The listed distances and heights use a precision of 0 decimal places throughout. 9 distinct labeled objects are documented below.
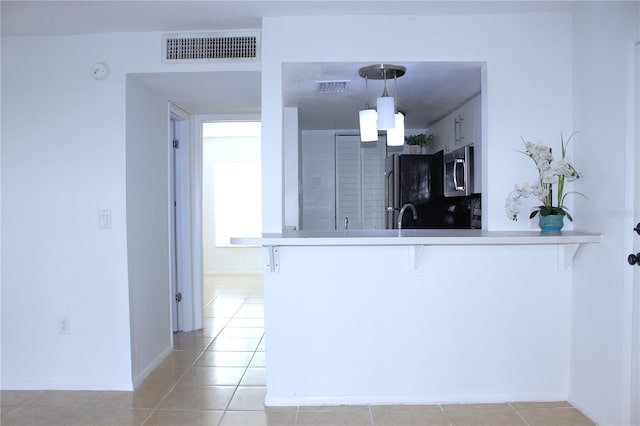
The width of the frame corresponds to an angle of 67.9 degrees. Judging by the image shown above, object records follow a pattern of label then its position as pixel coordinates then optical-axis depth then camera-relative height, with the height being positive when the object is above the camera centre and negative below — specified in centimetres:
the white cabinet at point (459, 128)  362 +63
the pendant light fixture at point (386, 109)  258 +50
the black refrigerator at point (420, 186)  454 +14
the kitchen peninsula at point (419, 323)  259 -67
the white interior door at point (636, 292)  208 -41
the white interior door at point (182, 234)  415 -28
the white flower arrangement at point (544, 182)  238 +9
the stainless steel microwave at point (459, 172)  366 +23
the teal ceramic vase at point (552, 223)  246 -12
